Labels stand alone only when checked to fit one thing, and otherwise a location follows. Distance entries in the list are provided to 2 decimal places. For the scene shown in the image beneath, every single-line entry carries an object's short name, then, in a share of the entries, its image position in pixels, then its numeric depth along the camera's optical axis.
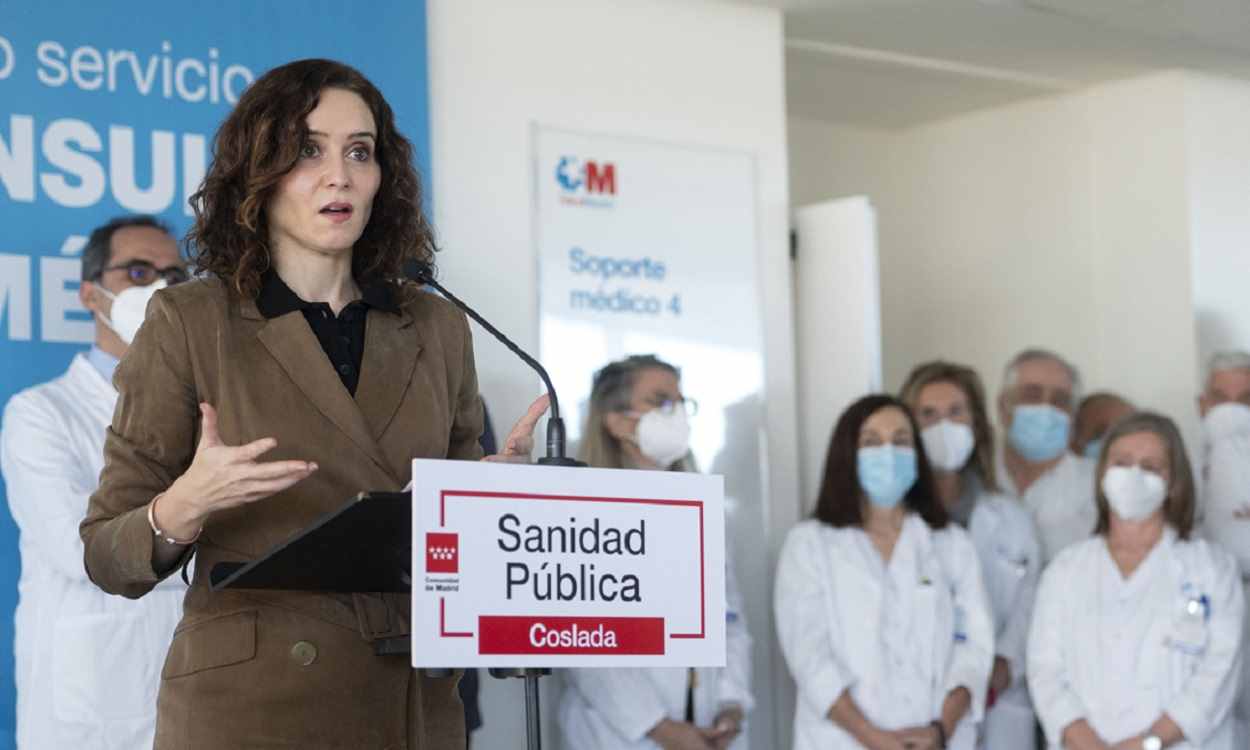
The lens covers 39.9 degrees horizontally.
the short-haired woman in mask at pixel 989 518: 5.82
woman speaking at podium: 1.91
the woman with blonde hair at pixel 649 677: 5.07
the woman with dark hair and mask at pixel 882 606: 5.21
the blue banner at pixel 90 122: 4.41
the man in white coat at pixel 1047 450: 6.37
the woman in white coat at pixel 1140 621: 5.22
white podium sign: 1.73
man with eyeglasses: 3.95
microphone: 1.87
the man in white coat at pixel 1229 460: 6.07
